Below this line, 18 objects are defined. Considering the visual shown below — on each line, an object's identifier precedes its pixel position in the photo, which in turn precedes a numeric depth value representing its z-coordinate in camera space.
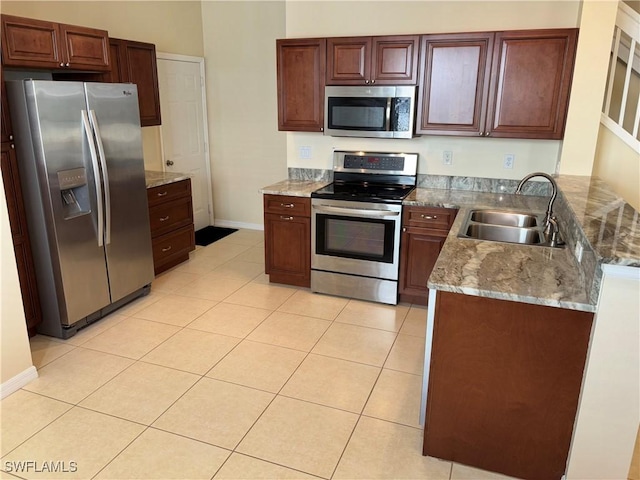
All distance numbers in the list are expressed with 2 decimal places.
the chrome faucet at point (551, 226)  2.61
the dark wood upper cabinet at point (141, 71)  3.97
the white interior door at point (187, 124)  5.13
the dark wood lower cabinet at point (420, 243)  3.51
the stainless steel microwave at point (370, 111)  3.67
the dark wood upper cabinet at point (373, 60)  3.59
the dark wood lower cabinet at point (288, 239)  3.91
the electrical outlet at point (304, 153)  4.35
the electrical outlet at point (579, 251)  2.06
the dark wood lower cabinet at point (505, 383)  1.86
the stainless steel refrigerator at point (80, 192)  2.88
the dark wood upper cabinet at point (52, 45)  2.80
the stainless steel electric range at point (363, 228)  3.64
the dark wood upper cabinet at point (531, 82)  3.25
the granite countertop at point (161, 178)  4.14
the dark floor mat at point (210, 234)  5.55
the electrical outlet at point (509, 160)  3.76
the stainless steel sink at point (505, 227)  2.85
